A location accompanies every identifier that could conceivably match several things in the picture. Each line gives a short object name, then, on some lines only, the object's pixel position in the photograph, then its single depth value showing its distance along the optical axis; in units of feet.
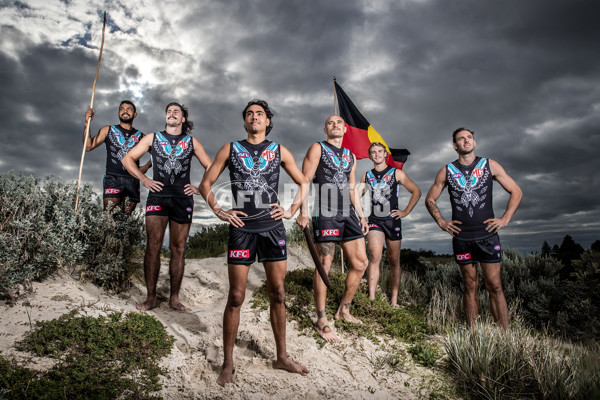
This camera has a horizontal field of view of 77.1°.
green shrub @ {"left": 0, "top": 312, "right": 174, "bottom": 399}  11.27
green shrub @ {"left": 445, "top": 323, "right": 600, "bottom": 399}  12.39
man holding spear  21.47
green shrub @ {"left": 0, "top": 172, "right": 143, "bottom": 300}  16.65
